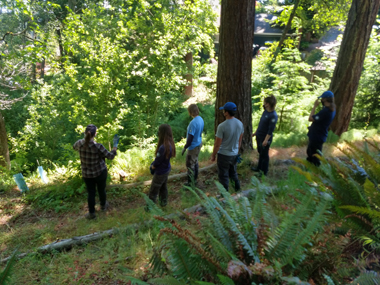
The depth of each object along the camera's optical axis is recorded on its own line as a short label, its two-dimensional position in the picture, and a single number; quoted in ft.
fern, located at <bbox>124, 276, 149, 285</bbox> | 5.48
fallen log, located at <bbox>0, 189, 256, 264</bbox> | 12.61
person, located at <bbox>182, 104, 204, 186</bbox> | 17.61
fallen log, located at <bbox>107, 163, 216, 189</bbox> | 20.71
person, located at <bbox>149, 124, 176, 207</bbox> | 14.97
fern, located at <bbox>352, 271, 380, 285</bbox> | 4.50
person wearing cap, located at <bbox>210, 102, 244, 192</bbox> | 15.46
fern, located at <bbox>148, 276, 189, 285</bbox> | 5.42
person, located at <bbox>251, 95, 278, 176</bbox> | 17.63
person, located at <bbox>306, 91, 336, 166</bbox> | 17.08
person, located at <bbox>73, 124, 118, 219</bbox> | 14.98
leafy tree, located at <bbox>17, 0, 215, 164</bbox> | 28.27
